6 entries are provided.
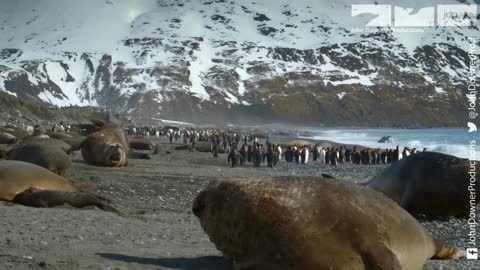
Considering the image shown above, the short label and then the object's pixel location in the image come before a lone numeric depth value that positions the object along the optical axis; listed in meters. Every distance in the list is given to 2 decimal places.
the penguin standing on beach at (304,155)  38.16
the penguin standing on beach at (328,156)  40.03
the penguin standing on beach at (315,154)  42.66
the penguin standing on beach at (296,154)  38.53
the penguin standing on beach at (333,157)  39.12
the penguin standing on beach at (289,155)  38.81
